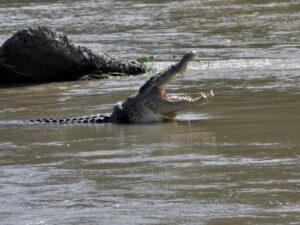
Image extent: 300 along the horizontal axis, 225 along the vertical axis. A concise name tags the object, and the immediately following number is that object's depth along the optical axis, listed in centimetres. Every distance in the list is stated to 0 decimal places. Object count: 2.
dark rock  2566
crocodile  1887
